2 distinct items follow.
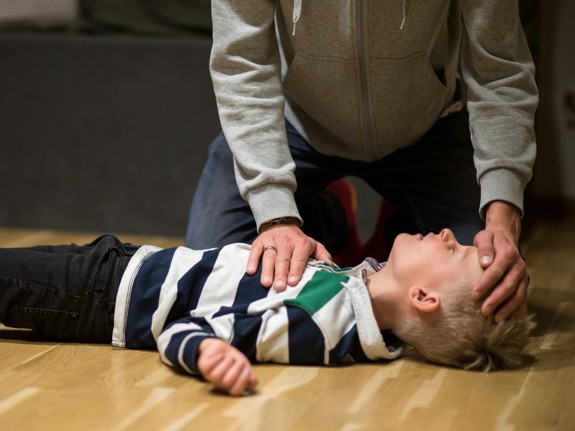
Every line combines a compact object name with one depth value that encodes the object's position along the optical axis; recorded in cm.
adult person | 296
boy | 280
